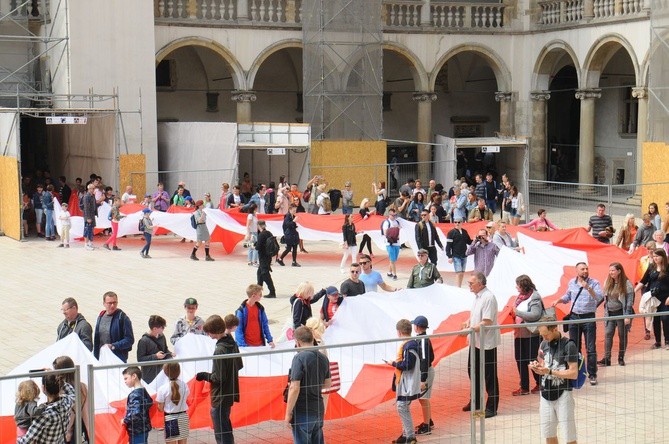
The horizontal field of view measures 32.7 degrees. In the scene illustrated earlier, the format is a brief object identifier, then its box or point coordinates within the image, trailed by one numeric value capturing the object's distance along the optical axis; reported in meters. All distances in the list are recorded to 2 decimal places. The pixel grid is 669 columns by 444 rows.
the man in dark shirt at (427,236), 19.83
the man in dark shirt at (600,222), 20.77
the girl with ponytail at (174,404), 9.79
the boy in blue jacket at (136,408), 9.55
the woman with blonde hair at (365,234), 22.94
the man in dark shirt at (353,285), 14.59
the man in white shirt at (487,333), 11.61
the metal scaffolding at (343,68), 32.53
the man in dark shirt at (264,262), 18.72
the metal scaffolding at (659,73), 26.44
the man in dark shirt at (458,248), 19.28
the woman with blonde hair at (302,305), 12.94
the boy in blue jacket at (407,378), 10.75
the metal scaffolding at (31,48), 29.22
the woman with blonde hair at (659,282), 14.31
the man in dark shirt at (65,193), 28.77
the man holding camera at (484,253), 17.84
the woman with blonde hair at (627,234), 19.55
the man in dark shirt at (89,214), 24.25
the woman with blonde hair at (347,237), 21.86
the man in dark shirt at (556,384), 9.97
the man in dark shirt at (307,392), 9.69
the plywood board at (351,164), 32.44
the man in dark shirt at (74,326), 11.72
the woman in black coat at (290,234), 22.16
